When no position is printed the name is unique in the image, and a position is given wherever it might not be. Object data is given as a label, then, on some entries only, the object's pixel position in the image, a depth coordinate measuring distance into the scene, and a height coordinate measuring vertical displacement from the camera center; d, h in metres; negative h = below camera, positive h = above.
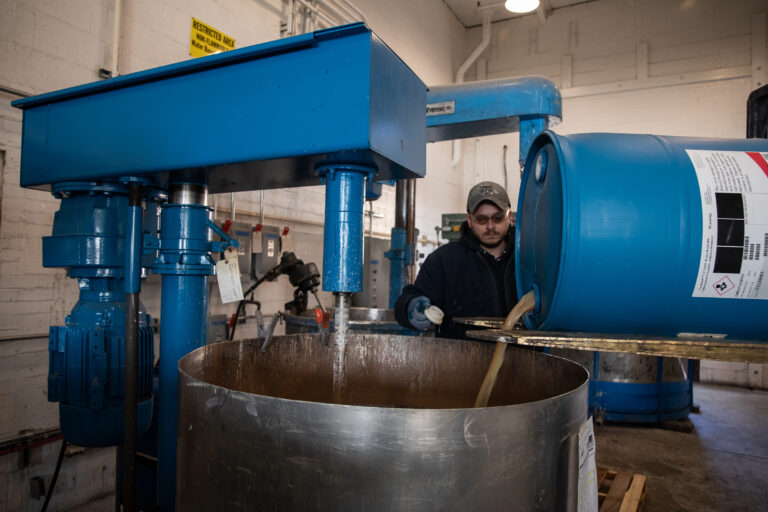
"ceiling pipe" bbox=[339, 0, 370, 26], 3.42 +2.06
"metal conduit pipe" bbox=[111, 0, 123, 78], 2.07 +1.05
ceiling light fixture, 3.79 +2.29
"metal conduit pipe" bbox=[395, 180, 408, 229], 3.24 +0.46
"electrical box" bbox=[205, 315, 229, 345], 2.56 -0.34
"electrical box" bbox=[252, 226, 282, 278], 2.85 +0.14
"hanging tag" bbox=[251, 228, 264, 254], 2.82 +0.18
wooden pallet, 1.73 -0.88
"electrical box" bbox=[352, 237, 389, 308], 3.97 -0.02
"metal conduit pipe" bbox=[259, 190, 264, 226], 2.97 +0.41
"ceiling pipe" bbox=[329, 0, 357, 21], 3.41 +2.04
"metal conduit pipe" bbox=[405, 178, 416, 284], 3.24 +0.38
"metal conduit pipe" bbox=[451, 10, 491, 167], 5.77 +2.85
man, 1.81 +0.02
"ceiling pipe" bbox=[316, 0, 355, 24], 3.35 +1.98
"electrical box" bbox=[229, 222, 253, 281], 2.71 +0.14
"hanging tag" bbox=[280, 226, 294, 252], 3.05 +0.19
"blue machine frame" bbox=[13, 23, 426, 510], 0.84 +0.27
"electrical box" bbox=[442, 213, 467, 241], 4.86 +0.54
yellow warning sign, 2.52 +1.32
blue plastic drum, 0.73 +0.07
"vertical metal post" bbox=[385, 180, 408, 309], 3.17 +0.17
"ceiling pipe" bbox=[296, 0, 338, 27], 3.12 +1.86
